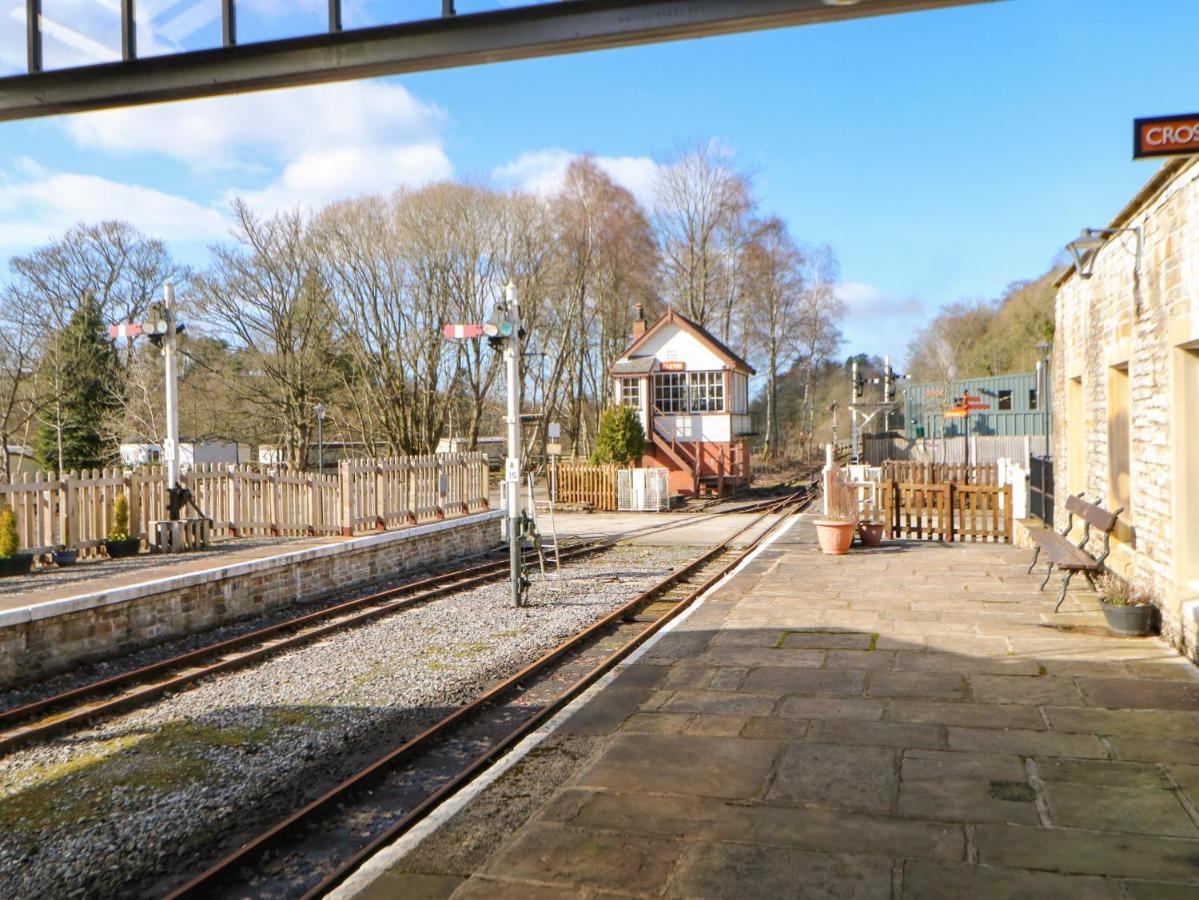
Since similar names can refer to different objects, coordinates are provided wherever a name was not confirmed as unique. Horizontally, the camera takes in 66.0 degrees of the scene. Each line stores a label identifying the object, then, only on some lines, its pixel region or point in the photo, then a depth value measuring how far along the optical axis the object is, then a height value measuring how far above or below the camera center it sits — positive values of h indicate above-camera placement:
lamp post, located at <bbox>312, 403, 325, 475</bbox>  32.75 +1.10
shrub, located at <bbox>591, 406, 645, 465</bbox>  31.95 +0.14
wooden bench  8.85 -1.21
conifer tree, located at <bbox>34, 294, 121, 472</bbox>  32.44 +2.28
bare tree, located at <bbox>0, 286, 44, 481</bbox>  31.92 +3.40
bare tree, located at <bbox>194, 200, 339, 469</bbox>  31.70 +4.62
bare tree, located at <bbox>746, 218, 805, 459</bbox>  47.94 +7.70
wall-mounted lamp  8.00 +1.89
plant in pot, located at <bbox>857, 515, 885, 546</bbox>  15.11 -1.54
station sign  5.31 +1.71
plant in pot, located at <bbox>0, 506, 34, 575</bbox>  11.21 -1.15
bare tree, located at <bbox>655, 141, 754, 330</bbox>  46.00 +9.41
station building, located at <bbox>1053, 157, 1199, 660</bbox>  6.79 +0.36
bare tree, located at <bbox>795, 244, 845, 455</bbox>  53.88 +6.48
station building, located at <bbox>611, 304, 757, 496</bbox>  35.00 +1.69
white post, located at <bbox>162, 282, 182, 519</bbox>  13.78 +0.79
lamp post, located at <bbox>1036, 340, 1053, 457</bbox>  30.81 +1.79
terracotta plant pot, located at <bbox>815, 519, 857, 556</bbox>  14.24 -1.51
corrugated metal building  38.22 +1.23
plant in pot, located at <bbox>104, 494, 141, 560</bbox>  12.88 -1.14
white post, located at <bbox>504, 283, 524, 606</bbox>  11.20 -0.06
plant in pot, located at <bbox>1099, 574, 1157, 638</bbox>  7.67 -1.50
